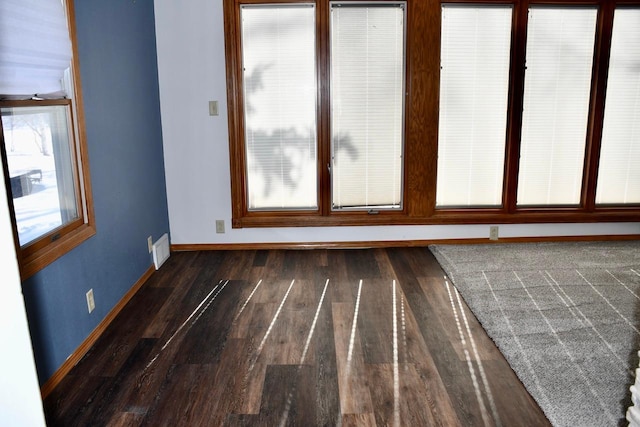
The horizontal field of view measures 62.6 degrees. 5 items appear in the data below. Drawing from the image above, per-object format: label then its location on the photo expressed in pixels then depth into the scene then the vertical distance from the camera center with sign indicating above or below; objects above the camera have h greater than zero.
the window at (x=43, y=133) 2.24 -0.08
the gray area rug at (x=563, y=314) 2.33 -1.19
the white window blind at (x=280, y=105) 4.23 +0.07
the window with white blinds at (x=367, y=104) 4.25 +0.06
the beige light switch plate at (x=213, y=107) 4.30 +0.05
